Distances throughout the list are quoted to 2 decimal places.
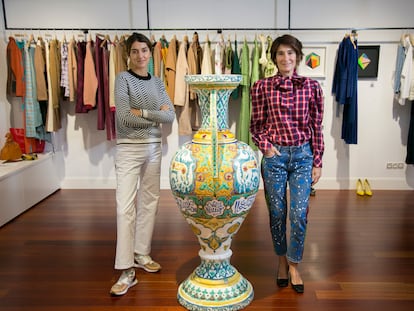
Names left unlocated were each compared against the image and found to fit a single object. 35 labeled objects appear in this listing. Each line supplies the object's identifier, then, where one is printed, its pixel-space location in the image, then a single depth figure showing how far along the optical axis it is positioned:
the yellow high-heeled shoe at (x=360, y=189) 4.44
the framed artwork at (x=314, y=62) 4.54
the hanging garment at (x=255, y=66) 4.37
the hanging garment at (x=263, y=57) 4.34
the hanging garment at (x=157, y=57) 4.38
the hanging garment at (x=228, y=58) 4.37
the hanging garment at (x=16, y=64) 4.34
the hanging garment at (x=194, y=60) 4.39
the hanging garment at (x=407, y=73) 4.30
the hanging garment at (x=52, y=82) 4.37
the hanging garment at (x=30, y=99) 4.35
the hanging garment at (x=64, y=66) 4.37
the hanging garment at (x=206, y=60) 4.39
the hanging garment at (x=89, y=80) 4.34
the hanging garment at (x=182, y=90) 4.37
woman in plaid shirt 2.15
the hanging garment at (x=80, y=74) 4.37
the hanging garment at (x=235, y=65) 4.36
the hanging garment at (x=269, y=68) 4.34
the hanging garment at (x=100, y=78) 4.36
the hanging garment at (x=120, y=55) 4.38
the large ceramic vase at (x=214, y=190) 2.02
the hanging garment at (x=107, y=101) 4.38
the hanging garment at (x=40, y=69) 4.35
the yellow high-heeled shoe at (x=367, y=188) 4.42
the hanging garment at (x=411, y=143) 4.46
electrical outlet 4.67
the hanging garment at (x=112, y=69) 4.36
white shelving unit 3.51
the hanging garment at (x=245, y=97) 4.39
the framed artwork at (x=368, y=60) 4.50
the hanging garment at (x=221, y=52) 4.37
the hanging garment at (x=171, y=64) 4.36
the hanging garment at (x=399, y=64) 4.38
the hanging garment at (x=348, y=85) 4.31
